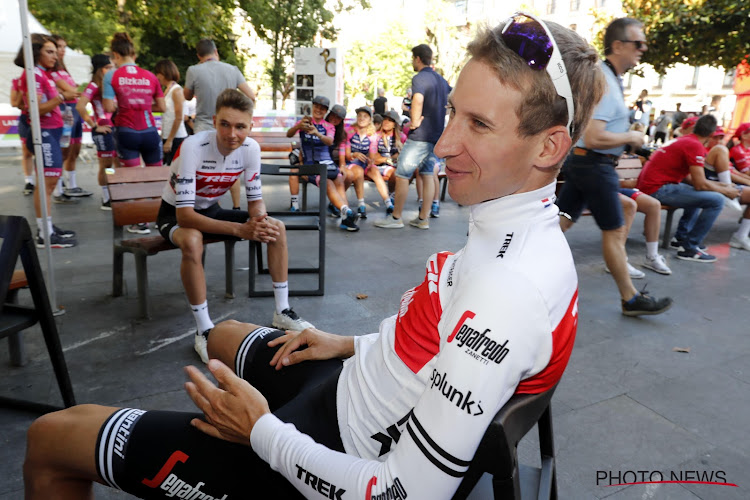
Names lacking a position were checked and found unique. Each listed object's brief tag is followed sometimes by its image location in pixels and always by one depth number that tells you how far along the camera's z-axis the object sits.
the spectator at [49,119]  5.79
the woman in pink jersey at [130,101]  6.30
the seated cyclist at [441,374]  1.06
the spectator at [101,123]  7.52
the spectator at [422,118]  6.74
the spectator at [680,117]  11.55
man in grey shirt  6.44
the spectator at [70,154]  6.85
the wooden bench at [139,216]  3.96
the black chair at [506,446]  1.02
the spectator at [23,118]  6.29
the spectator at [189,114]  9.45
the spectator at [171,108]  7.30
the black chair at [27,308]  2.46
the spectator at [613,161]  4.04
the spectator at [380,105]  12.31
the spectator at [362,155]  8.03
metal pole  3.51
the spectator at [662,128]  21.73
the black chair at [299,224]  4.54
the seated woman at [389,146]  8.75
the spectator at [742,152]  7.62
